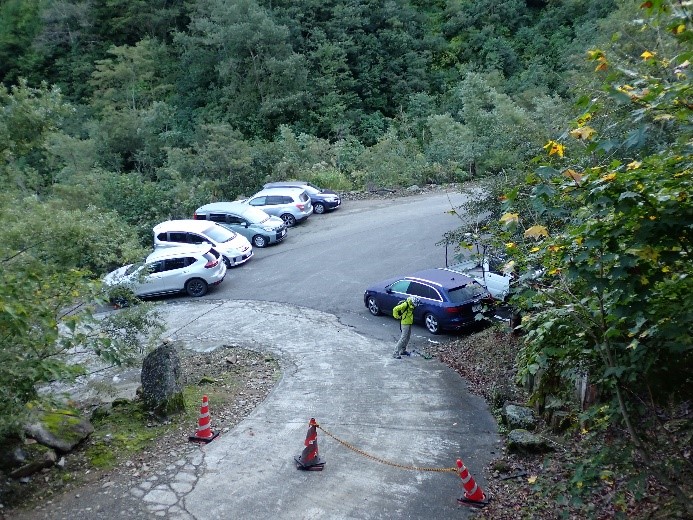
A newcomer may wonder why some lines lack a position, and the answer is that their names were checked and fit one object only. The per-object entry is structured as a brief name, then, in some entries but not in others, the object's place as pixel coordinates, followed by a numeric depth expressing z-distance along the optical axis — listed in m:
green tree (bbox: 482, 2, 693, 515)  5.12
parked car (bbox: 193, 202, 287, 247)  24.06
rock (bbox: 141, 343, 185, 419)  10.93
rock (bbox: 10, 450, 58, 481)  8.93
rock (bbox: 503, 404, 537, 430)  10.21
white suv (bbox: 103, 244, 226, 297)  19.91
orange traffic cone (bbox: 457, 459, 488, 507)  8.31
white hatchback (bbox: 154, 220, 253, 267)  21.78
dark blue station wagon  15.66
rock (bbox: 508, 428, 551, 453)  9.31
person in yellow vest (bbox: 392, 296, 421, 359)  14.28
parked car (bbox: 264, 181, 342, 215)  28.25
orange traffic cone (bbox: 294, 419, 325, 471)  9.33
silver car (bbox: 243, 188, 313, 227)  26.27
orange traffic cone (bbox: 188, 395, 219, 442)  10.29
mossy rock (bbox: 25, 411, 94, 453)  9.55
